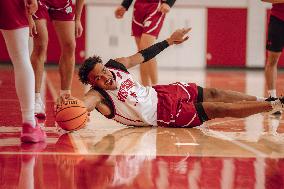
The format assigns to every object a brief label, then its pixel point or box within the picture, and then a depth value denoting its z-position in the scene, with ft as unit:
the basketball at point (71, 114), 23.43
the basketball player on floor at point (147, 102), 24.64
